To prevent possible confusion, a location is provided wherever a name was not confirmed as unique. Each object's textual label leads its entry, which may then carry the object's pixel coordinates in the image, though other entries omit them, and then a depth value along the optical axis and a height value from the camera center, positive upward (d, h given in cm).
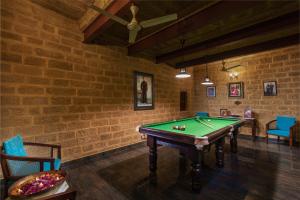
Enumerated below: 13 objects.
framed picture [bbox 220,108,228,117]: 567 -49
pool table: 205 -58
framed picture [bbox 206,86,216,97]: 612 +34
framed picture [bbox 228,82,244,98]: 535 +35
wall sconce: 546 +90
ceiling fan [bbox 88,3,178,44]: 195 +109
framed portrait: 434 +25
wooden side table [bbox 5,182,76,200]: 115 -77
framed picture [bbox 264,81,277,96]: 468 +35
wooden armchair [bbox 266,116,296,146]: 402 -85
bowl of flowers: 117 -75
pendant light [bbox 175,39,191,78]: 322 +55
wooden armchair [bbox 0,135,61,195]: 168 -78
